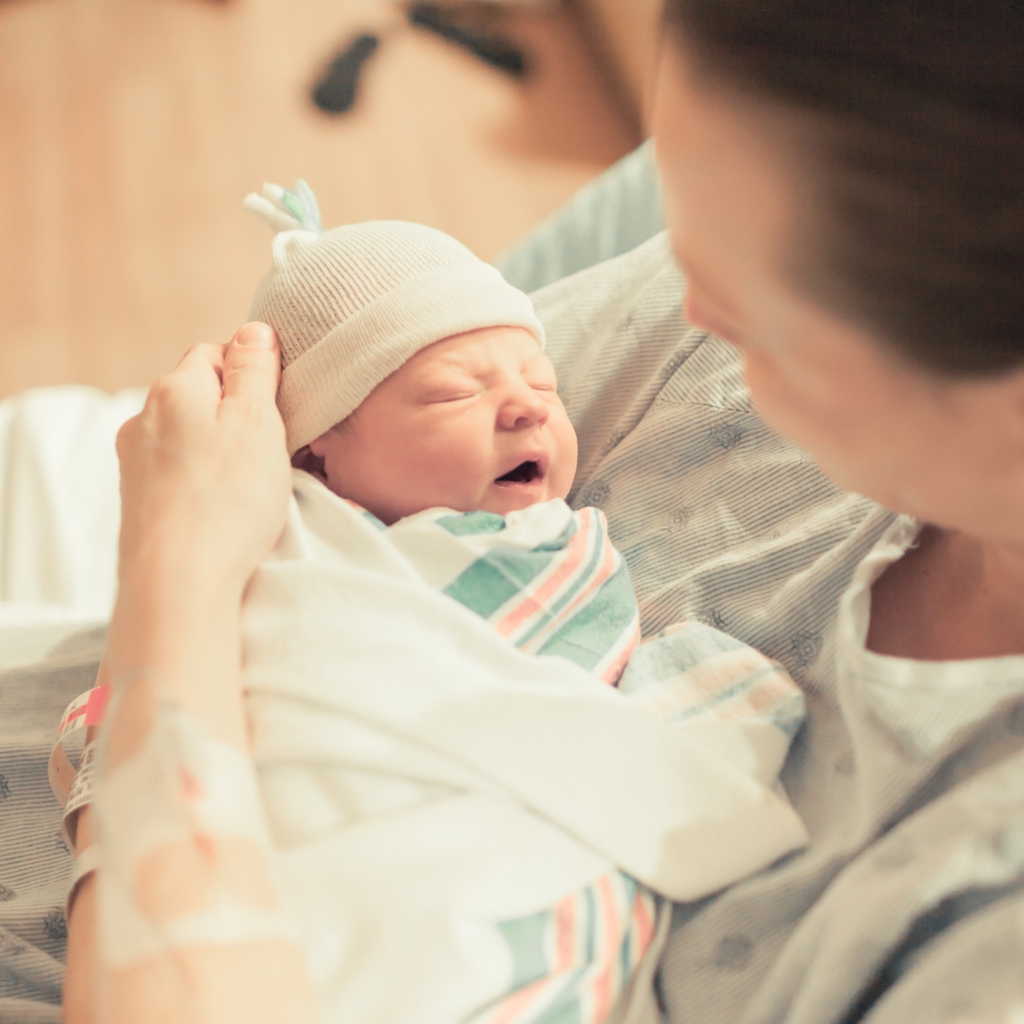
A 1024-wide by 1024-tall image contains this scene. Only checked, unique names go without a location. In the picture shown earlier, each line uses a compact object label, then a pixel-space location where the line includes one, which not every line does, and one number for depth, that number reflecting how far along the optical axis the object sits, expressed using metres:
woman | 0.44
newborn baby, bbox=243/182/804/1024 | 0.61
